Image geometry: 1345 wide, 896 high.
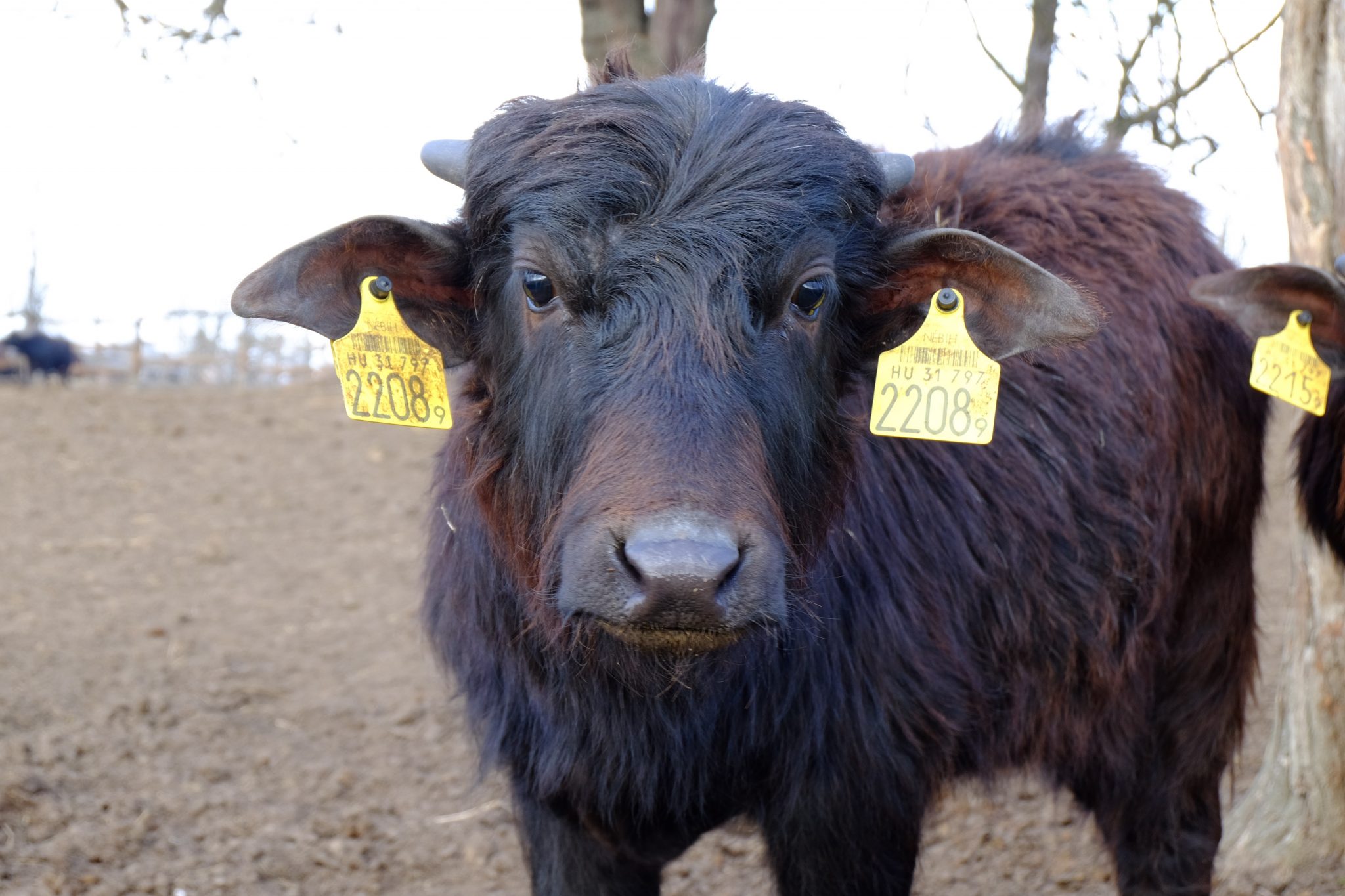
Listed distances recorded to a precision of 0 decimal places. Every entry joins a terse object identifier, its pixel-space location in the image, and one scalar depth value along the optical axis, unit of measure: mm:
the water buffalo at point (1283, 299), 3754
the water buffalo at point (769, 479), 2641
